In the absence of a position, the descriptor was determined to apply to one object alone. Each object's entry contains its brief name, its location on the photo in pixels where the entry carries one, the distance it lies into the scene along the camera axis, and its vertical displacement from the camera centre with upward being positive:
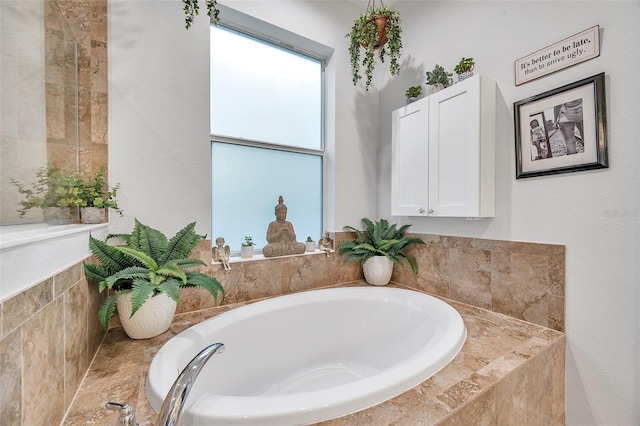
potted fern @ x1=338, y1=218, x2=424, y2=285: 2.03 -0.30
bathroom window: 1.86 +0.59
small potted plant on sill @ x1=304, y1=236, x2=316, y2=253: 2.09 -0.26
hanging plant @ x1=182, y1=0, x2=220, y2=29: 1.34 +1.06
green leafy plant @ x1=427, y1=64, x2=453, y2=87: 1.73 +0.89
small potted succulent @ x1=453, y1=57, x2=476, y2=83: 1.61 +0.88
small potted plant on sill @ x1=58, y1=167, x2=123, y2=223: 1.14 +0.08
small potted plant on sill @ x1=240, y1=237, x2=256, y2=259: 1.84 -0.26
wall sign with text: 1.22 +0.79
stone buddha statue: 1.89 -0.17
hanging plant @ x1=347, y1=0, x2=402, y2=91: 1.75 +1.22
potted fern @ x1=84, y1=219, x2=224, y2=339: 1.08 -0.27
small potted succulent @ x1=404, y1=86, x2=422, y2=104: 1.91 +0.86
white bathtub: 0.73 -0.61
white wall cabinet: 1.50 +0.38
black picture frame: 1.20 +0.41
